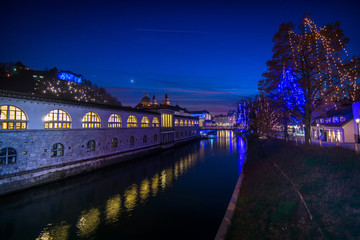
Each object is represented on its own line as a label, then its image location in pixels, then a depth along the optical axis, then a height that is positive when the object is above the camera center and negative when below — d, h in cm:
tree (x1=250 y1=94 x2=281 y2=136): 4294 +187
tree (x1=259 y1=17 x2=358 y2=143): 1850 +650
